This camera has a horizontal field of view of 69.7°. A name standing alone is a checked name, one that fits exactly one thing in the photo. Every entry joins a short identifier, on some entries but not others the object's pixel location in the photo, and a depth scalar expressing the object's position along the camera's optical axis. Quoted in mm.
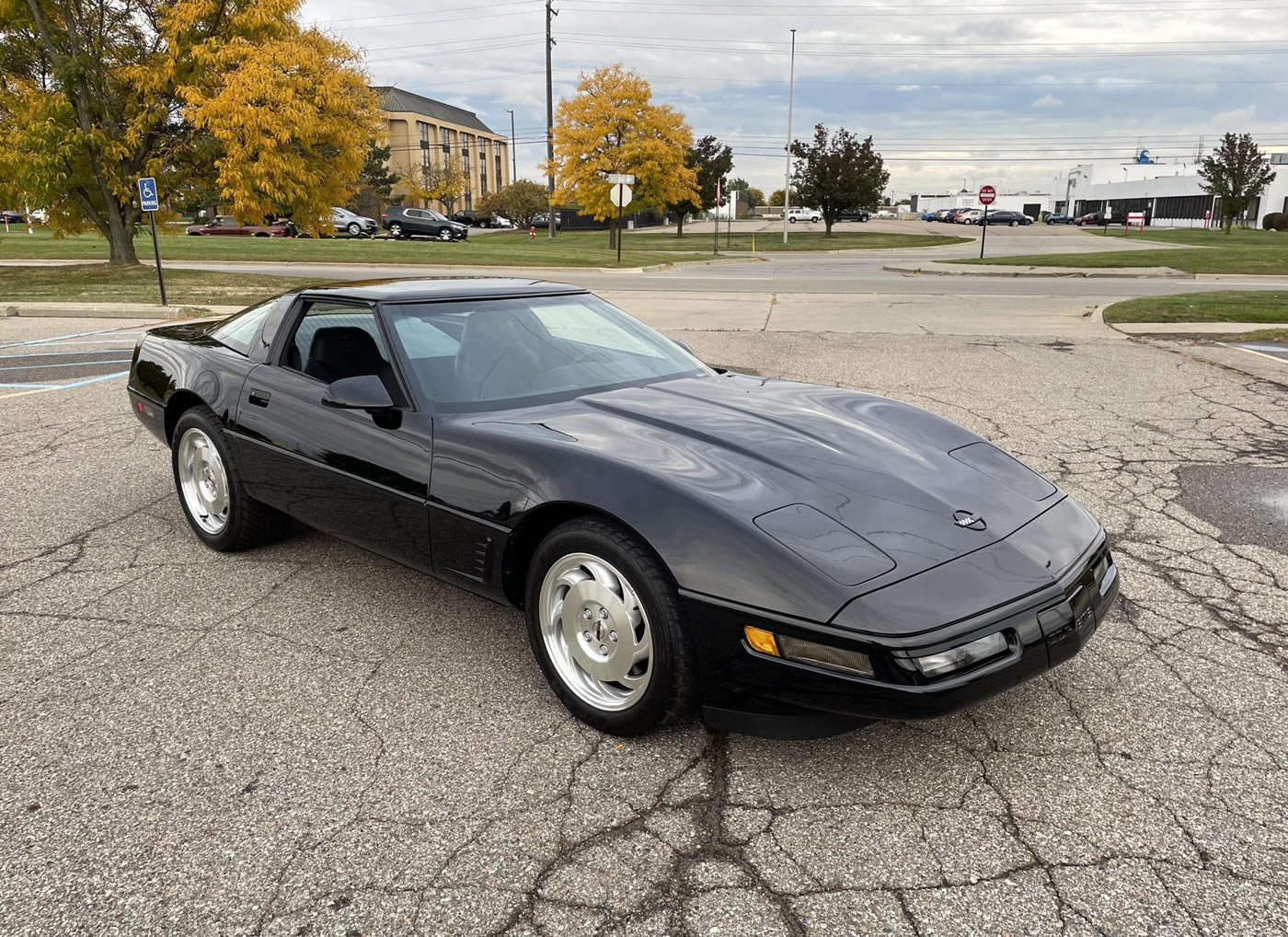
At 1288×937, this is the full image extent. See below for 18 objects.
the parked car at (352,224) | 52438
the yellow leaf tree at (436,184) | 76500
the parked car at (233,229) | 51219
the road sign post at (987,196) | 31078
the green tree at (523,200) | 76000
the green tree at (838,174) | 52844
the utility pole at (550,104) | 55406
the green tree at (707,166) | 53625
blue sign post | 13805
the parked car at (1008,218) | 81438
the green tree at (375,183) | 71688
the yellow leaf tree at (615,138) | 43531
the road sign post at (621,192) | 28594
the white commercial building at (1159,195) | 78562
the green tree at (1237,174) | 58688
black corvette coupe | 2375
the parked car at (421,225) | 48125
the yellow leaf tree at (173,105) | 19797
